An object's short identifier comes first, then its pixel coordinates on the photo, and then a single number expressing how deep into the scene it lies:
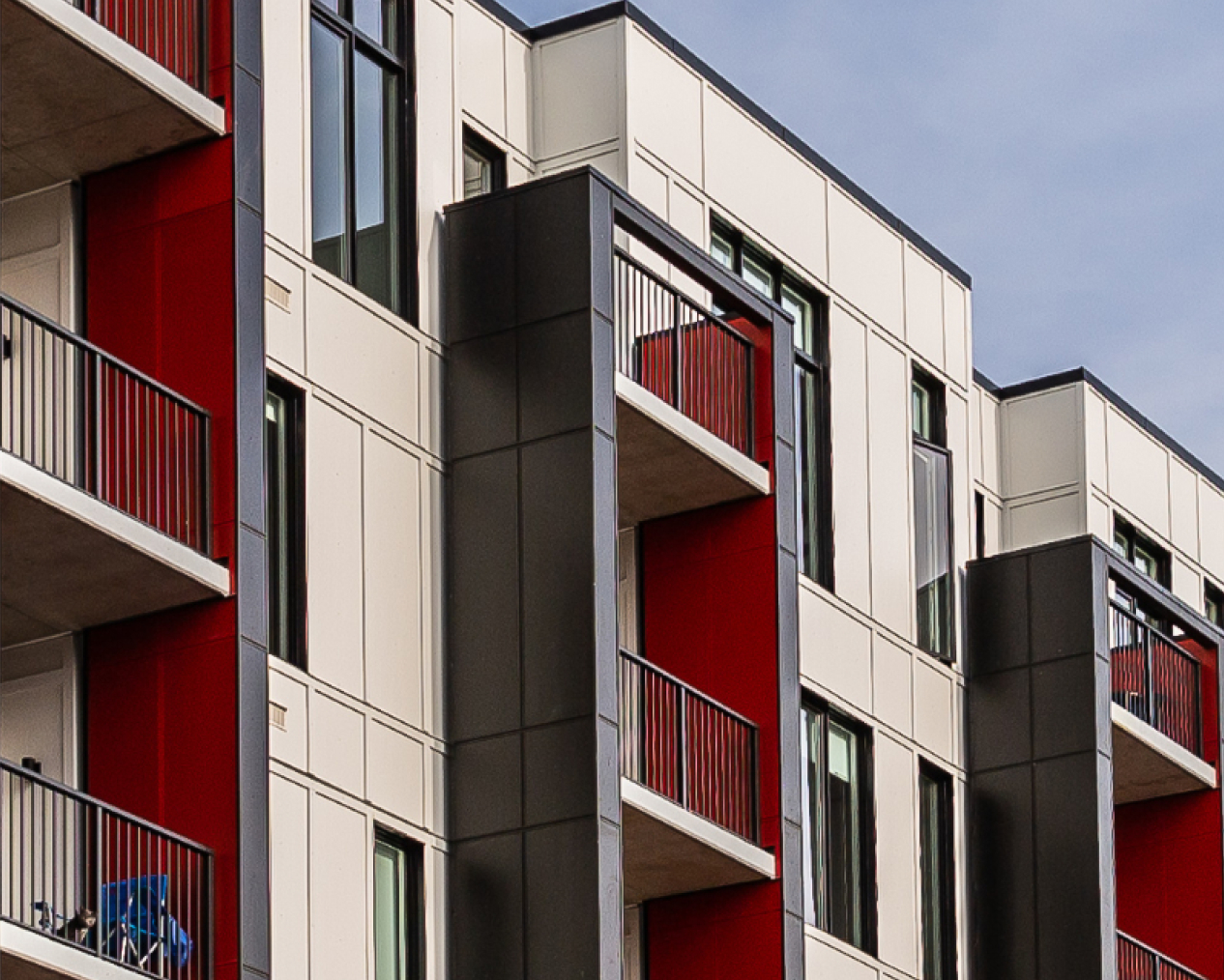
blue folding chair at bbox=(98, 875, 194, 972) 26.42
